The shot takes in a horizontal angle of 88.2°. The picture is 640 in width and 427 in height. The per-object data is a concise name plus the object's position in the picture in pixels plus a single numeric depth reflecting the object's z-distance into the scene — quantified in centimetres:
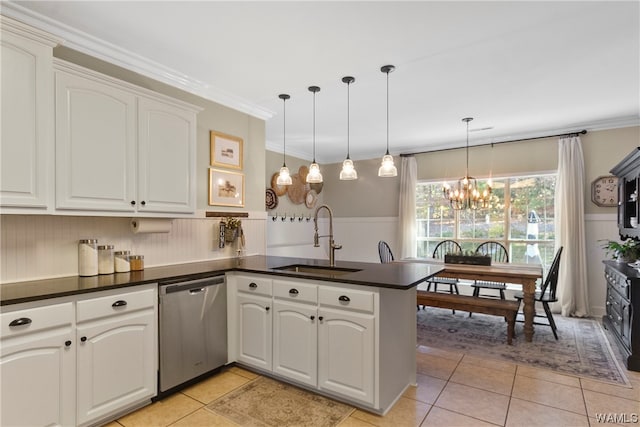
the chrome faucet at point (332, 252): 291
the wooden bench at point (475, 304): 346
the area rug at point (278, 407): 214
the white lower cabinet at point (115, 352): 196
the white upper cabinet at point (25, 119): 182
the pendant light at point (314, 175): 310
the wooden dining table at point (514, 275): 346
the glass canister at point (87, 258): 235
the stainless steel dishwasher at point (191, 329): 236
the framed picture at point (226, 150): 339
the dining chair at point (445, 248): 523
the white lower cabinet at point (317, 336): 218
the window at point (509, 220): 488
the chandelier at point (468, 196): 429
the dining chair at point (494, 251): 486
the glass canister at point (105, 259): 243
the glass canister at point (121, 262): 252
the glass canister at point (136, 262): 261
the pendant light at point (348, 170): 306
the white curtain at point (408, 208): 573
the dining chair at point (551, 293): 358
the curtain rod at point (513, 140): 450
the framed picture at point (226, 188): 339
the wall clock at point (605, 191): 432
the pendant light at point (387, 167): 297
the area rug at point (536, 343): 293
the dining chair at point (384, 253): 488
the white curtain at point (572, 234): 438
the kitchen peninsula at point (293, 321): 190
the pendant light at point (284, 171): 319
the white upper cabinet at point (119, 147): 210
